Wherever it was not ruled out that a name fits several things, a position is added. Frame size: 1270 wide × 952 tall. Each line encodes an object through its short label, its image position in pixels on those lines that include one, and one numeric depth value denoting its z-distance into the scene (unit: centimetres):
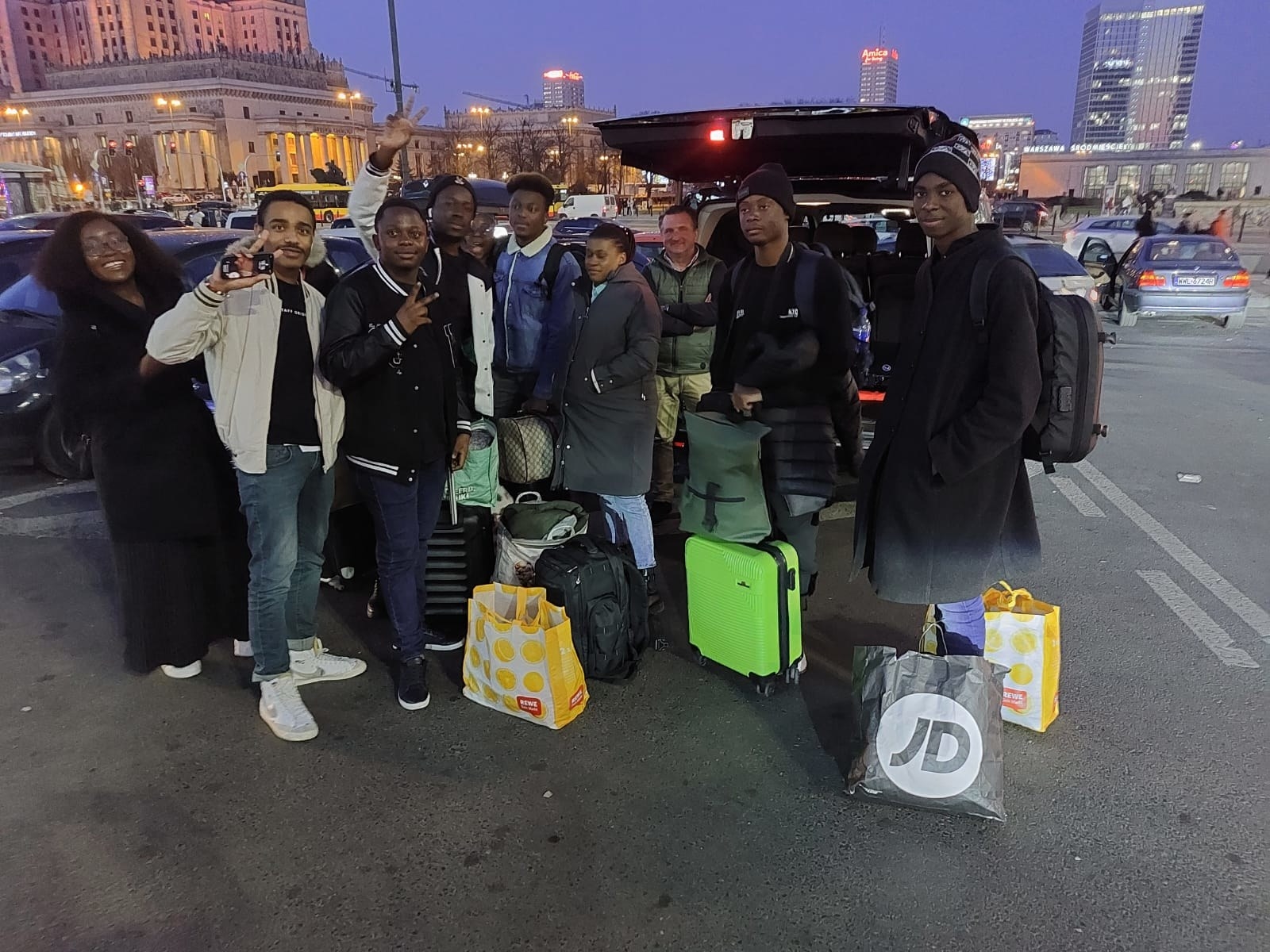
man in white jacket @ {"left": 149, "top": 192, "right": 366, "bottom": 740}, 281
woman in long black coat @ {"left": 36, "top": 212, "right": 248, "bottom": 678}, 310
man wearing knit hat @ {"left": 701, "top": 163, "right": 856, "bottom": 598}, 331
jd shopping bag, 262
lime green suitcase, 333
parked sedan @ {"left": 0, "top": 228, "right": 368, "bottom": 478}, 602
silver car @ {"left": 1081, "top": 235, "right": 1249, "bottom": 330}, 1322
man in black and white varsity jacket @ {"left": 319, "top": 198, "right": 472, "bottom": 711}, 297
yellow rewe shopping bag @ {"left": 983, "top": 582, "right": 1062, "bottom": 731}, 304
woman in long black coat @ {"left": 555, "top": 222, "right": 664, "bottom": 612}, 382
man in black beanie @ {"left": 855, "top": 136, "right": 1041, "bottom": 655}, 238
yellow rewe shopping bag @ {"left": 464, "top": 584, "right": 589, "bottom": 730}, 314
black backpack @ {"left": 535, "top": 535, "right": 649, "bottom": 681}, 346
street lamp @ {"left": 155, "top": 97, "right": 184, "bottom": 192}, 8829
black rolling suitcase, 392
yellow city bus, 3105
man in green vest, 518
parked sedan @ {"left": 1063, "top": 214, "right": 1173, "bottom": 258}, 2214
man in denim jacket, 425
